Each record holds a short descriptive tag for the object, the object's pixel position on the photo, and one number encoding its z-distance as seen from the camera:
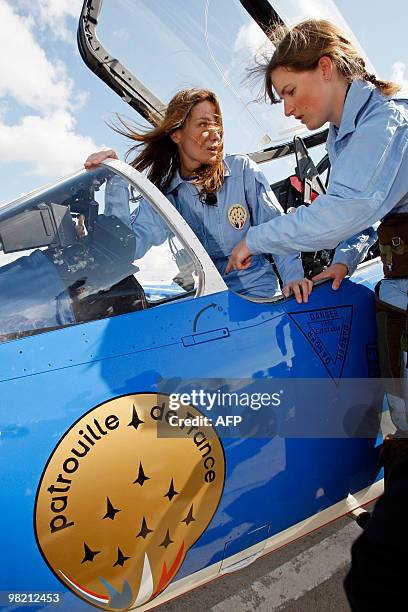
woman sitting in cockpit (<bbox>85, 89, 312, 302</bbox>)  2.24
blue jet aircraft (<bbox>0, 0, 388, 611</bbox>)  1.26
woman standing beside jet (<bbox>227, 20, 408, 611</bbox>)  1.46
